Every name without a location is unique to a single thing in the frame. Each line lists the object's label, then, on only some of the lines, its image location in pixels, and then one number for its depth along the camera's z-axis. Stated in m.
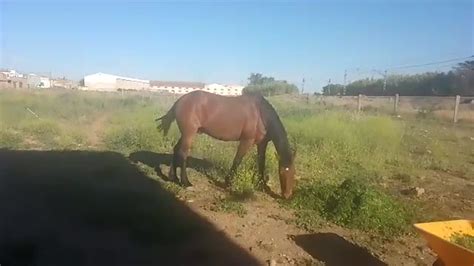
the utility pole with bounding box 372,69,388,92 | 41.04
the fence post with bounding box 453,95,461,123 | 17.58
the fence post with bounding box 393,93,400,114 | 21.21
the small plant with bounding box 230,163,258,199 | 6.81
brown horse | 7.49
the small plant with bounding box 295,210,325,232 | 5.68
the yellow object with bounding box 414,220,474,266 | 3.72
